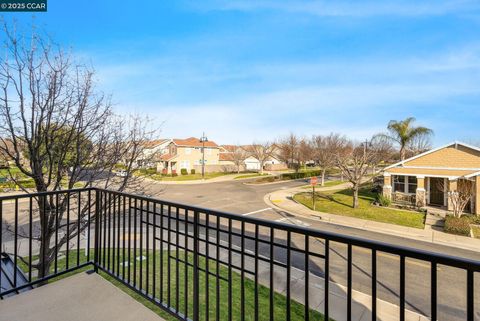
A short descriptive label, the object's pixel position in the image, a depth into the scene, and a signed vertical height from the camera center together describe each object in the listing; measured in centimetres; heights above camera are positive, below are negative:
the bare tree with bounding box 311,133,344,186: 2812 +187
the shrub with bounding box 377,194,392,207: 1661 -256
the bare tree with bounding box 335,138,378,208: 1582 -39
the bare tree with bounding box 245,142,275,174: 4375 +183
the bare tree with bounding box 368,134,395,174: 2699 +185
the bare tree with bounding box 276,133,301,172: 4452 +208
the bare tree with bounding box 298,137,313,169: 4109 +159
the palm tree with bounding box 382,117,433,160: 2652 +324
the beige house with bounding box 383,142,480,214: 1525 -90
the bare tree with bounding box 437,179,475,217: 1338 -181
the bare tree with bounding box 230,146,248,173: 4381 +57
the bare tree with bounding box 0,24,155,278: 439 +79
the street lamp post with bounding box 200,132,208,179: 3832 +335
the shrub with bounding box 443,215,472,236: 1082 -276
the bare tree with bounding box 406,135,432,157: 3045 +221
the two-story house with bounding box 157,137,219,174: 3912 +56
